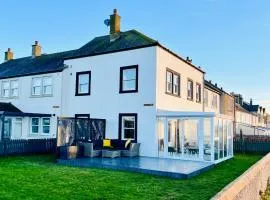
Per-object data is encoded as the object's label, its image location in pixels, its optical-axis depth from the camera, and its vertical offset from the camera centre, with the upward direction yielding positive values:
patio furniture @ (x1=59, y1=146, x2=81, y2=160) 12.17 -1.94
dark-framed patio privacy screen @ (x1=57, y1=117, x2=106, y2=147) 12.96 -0.83
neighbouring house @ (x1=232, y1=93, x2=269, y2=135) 32.70 +0.50
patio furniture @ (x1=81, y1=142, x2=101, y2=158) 12.97 -1.97
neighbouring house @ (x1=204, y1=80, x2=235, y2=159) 13.59 +0.97
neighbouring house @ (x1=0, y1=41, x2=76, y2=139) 18.47 +1.74
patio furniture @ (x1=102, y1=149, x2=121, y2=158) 12.99 -2.10
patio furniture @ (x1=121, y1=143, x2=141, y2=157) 13.74 -2.06
